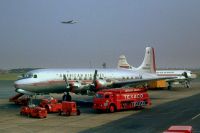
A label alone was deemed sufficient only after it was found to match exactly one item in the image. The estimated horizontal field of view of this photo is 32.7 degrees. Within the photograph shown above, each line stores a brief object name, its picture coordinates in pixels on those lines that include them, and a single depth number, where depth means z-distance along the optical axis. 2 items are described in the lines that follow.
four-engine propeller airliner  41.66
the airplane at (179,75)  78.12
